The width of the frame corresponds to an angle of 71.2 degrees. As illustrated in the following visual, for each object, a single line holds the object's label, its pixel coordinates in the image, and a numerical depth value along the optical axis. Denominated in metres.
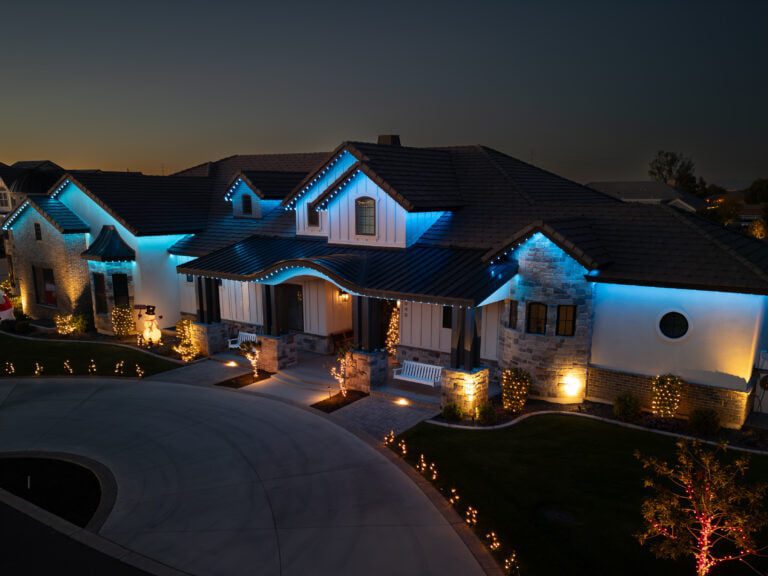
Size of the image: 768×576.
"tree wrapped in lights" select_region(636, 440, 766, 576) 7.77
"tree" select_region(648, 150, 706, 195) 103.81
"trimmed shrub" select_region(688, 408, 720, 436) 14.37
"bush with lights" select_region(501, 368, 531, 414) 15.95
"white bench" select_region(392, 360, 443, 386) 18.05
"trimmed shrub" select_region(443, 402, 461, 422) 15.58
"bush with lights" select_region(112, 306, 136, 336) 25.31
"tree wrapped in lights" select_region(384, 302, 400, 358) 20.83
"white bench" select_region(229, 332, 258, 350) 22.77
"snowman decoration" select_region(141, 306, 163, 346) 23.69
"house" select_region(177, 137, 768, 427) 14.90
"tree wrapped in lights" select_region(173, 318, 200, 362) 21.99
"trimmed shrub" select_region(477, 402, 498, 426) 15.27
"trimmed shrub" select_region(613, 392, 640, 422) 15.27
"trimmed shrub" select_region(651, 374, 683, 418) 15.05
